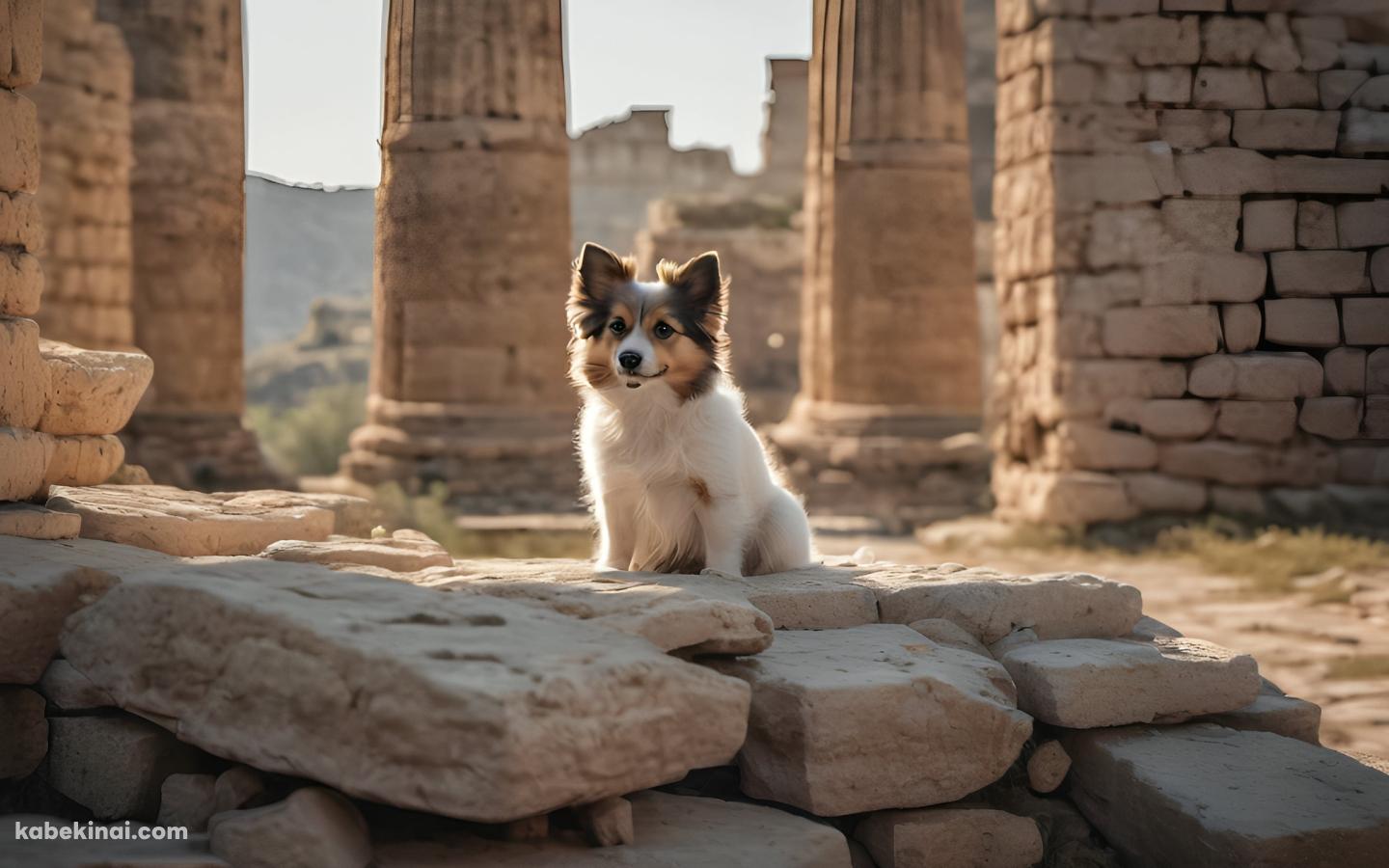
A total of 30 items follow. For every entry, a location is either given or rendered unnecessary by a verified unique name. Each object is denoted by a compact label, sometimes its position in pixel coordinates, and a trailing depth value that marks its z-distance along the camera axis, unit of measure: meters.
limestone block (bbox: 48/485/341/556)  4.51
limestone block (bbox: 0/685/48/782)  3.54
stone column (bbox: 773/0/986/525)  13.91
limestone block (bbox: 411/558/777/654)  3.64
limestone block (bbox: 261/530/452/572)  4.36
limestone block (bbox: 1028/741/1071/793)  4.14
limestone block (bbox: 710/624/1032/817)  3.62
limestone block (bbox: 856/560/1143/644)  4.55
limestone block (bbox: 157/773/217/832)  3.23
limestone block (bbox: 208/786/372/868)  2.91
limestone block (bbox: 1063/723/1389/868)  3.46
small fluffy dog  4.34
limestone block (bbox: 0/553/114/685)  3.49
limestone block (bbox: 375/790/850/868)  3.14
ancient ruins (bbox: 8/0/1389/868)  3.19
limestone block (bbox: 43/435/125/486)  5.05
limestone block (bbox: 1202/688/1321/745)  4.36
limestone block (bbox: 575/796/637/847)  3.23
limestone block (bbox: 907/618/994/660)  4.39
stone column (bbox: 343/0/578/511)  12.12
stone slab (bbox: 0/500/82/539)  4.13
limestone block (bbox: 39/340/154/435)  4.88
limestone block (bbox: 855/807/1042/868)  3.71
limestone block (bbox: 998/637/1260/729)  4.04
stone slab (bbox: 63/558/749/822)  2.89
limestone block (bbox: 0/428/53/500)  4.28
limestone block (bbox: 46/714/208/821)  3.39
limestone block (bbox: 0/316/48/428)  4.48
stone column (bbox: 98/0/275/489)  13.06
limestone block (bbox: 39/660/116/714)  3.48
